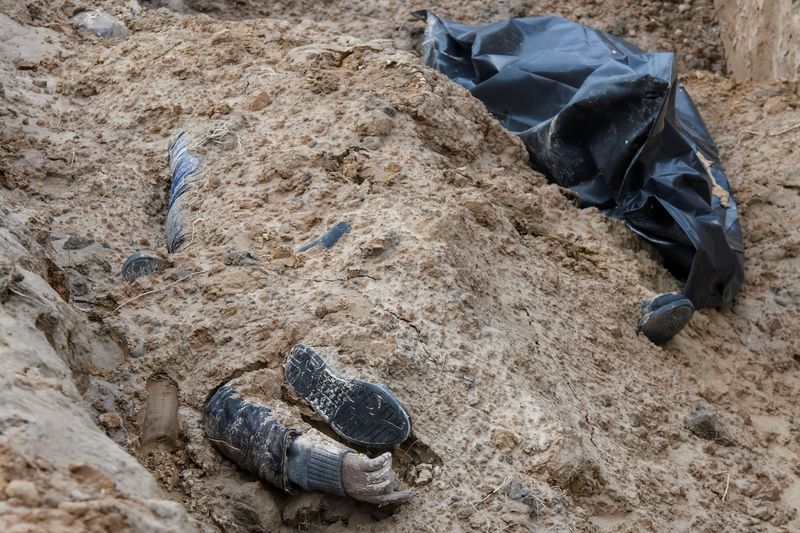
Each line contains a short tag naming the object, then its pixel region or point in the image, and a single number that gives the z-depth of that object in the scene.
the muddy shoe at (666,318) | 3.38
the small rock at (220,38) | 4.38
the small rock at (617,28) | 5.68
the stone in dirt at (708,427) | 3.05
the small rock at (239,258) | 3.02
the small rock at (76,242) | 3.14
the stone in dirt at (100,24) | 4.77
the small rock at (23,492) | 1.49
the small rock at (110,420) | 2.38
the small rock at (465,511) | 2.36
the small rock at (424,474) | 2.41
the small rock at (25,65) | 4.32
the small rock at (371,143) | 3.59
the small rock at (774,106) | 4.77
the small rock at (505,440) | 2.52
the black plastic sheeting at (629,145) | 3.93
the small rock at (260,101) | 3.89
